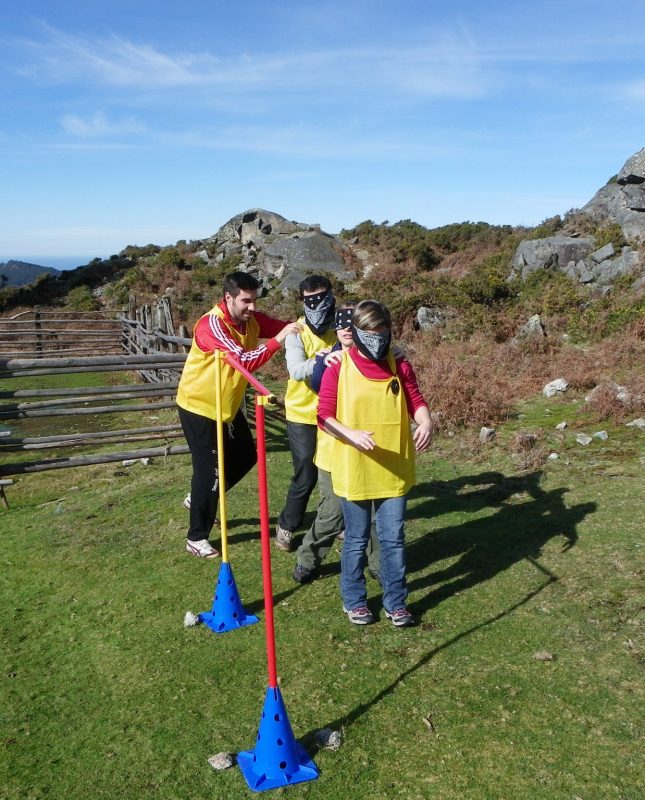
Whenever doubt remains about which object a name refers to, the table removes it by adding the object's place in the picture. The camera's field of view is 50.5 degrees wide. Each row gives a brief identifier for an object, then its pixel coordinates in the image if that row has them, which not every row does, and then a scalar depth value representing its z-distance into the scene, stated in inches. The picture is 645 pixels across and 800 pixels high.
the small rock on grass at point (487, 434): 319.9
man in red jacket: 181.9
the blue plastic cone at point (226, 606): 161.0
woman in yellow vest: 143.4
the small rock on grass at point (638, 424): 298.4
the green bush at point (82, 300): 1146.0
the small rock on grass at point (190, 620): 162.7
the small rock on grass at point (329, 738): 118.4
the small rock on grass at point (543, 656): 141.2
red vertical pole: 114.0
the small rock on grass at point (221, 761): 114.0
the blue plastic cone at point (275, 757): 109.8
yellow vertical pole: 159.9
